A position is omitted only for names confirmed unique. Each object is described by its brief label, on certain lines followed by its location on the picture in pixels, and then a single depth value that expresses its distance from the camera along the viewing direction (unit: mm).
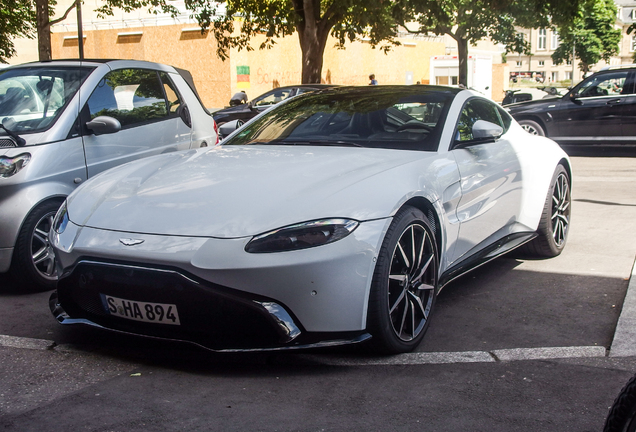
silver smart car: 4922
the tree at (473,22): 31547
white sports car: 3258
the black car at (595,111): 13672
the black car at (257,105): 17078
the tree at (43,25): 16109
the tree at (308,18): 18219
